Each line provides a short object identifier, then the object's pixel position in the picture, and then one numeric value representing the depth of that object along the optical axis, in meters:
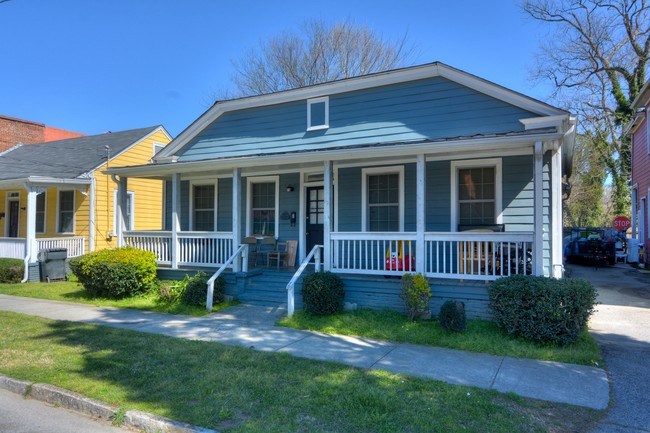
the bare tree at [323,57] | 24.52
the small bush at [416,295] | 7.18
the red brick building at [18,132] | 22.22
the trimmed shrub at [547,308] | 5.92
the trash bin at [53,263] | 12.99
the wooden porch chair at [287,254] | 10.69
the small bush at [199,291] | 8.84
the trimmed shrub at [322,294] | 7.62
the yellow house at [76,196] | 13.91
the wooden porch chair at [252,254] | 11.31
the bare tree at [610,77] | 23.41
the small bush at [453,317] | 6.49
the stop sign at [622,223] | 21.36
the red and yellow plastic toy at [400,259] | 7.96
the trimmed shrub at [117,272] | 9.54
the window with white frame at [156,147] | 18.64
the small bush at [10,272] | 12.70
